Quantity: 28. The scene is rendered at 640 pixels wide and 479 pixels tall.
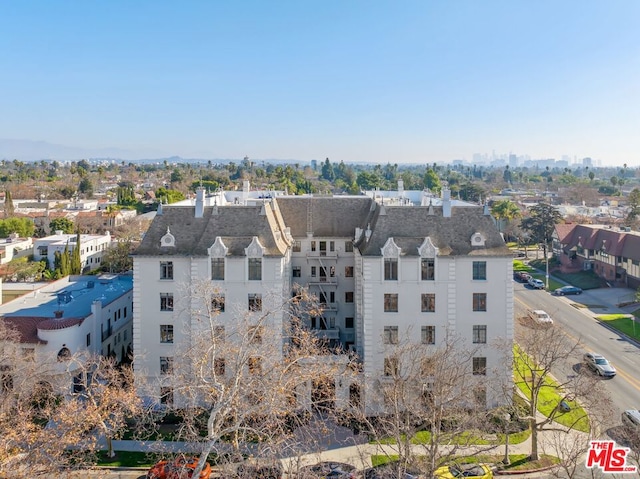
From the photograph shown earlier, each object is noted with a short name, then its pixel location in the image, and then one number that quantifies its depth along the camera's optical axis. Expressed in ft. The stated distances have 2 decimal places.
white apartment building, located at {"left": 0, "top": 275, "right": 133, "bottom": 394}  130.31
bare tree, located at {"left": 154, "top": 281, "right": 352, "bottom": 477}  71.67
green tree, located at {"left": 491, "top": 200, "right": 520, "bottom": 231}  348.79
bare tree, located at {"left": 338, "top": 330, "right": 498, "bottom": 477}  80.43
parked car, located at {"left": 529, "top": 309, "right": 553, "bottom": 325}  188.67
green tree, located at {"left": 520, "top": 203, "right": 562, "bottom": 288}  303.05
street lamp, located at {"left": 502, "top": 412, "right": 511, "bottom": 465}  97.96
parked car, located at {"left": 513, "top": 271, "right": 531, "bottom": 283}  263.74
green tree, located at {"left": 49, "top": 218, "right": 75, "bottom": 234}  326.85
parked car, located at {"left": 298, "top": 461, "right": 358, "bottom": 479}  93.30
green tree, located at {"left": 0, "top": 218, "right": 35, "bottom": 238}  312.09
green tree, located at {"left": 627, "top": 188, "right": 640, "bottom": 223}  331.16
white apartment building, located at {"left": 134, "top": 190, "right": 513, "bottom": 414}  123.44
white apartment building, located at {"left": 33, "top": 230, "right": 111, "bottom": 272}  266.36
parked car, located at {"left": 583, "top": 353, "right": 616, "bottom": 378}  142.72
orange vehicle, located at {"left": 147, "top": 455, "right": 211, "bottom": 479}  91.60
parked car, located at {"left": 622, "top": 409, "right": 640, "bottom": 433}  108.70
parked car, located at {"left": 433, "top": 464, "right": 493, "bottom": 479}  91.15
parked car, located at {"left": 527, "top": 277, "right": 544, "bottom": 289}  250.57
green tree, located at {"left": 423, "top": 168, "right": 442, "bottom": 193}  569.64
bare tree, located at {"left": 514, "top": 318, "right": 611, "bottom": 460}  96.52
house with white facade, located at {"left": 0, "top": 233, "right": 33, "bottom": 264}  262.06
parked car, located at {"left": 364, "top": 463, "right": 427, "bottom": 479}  77.71
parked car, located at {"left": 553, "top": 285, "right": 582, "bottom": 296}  240.59
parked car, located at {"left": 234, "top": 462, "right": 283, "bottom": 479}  66.73
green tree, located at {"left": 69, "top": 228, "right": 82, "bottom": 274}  238.27
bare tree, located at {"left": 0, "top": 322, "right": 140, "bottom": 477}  67.62
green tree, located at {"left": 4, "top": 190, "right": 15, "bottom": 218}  357.41
